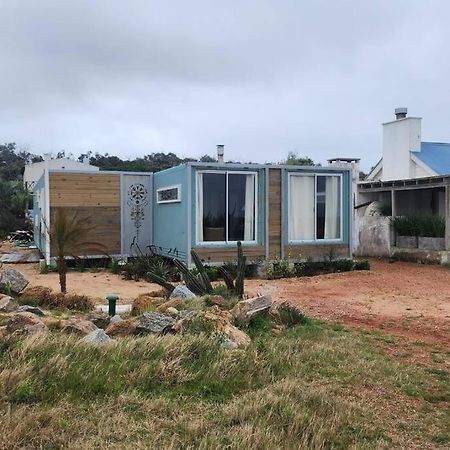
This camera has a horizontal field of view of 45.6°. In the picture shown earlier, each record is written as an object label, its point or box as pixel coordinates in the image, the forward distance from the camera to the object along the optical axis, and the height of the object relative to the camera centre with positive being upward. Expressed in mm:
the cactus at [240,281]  8133 -741
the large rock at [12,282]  8062 -743
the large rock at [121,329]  5324 -969
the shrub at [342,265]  13297 -824
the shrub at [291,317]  6865 -1098
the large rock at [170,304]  6609 -915
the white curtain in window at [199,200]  12203 +742
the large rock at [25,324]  4883 -861
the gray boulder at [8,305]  6231 -852
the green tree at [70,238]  9588 -93
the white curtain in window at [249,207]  12734 +605
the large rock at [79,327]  5102 -919
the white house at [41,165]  31167 +4176
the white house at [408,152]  19031 +2978
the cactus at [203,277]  8281 -716
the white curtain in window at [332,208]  13727 +619
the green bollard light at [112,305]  6970 -947
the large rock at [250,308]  6332 -928
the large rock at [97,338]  4500 -913
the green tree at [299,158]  31078 +4662
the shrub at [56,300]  7500 -957
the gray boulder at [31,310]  6177 -899
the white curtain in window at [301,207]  13266 +627
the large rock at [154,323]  5250 -916
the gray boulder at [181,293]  7621 -882
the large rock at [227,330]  5261 -1000
